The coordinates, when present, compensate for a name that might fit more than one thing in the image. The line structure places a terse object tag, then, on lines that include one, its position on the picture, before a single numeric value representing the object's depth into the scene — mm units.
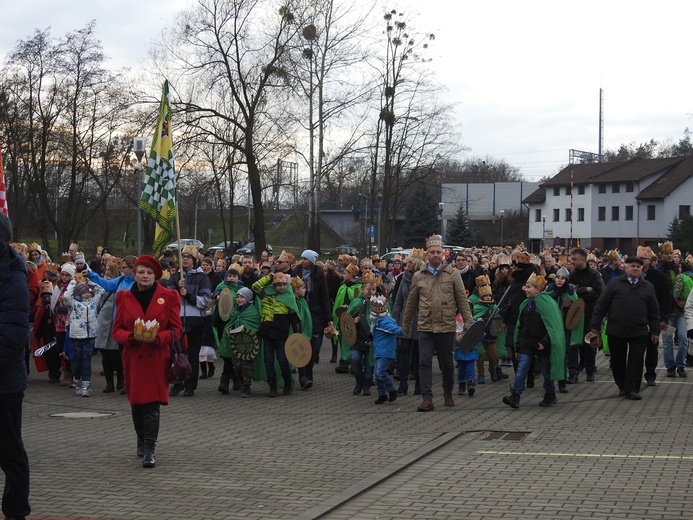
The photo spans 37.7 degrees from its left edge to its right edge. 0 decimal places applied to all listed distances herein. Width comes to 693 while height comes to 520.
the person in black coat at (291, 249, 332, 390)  15023
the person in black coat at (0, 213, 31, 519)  5852
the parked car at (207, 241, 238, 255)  45856
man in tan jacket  11797
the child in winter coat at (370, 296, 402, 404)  12594
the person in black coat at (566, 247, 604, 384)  14859
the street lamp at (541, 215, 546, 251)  85669
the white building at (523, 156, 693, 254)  84125
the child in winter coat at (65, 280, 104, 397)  13461
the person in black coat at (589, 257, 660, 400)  12625
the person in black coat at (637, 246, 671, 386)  14172
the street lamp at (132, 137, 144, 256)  26406
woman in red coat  8406
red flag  13072
